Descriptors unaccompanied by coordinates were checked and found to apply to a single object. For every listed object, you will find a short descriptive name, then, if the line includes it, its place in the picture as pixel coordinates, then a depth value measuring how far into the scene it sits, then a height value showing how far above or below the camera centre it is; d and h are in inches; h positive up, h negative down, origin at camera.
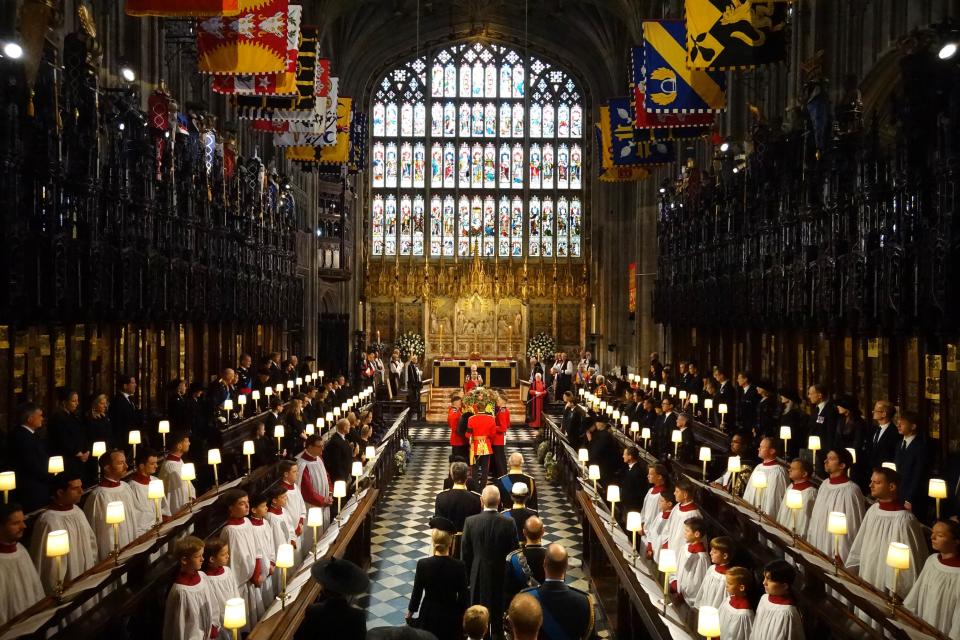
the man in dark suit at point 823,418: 398.9 -55.9
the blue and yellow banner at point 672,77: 568.7 +183.4
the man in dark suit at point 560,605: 192.1 -75.5
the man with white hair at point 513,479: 342.3 -75.7
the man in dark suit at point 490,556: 265.7 -85.9
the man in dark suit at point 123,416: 439.8 -59.8
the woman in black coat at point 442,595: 227.8 -86.2
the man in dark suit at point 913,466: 303.9 -61.5
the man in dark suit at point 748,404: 514.3 -61.0
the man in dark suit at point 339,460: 429.7 -83.5
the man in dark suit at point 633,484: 388.2 -88.3
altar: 1162.6 -88.3
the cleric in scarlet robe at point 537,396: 880.9 -96.7
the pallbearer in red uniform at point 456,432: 510.7 -79.8
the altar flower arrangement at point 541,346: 1309.1 -53.5
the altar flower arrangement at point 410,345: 1310.3 -52.0
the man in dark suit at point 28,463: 311.9 -62.4
